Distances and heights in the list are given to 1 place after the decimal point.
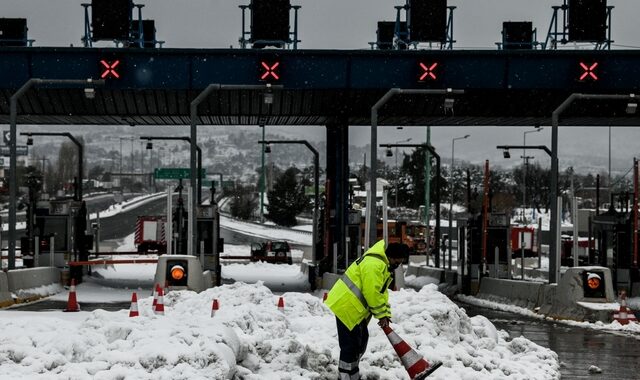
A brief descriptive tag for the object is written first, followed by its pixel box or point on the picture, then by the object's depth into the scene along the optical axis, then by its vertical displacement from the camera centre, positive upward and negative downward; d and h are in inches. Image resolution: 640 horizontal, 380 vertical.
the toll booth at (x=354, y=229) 1558.8 -66.6
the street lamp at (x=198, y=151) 1332.8 +42.7
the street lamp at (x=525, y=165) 3364.7 +74.7
